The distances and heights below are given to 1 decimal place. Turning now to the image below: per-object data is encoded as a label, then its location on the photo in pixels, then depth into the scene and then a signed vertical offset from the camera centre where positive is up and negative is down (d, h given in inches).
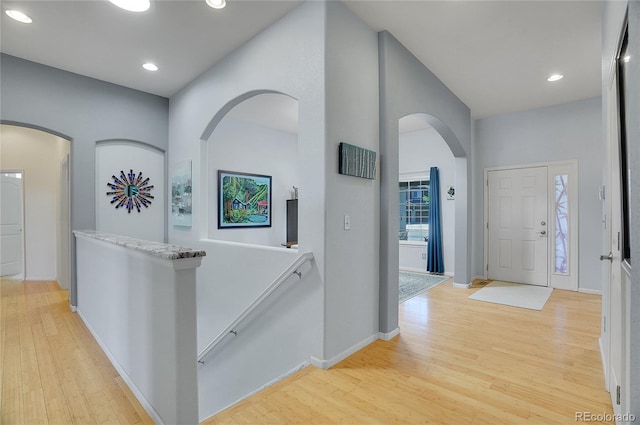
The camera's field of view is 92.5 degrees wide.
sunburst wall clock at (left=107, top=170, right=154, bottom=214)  173.2 +15.5
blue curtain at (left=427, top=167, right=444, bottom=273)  236.1 -11.6
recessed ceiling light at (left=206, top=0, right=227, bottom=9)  103.7 +73.2
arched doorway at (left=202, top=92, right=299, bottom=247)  207.6 +39.8
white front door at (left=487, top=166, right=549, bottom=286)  200.8 -8.4
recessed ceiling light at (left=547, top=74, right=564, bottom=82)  156.6 +70.1
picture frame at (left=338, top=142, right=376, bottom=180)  100.5 +18.6
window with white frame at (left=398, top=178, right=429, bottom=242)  253.9 +3.6
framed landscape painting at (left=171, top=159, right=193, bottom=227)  168.7 +13.4
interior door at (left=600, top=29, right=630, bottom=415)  59.6 -13.5
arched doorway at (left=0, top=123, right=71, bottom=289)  212.1 +18.0
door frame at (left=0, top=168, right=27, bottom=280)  213.8 -9.0
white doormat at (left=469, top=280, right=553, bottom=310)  163.9 -48.0
